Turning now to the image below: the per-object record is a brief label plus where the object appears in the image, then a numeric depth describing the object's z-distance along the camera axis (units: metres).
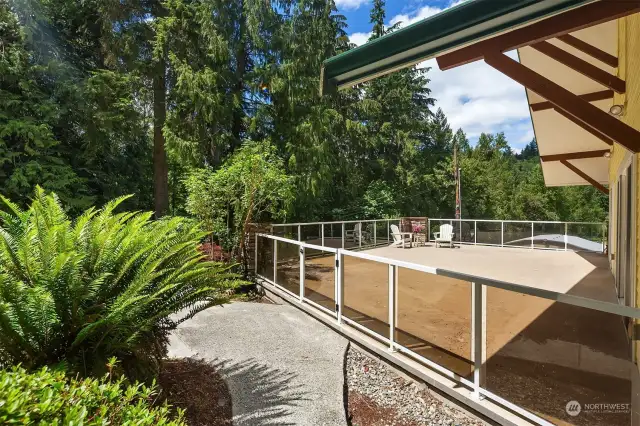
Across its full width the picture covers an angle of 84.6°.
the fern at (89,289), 2.10
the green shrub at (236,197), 7.38
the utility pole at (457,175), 24.86
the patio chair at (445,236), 13.11
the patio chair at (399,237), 13.12
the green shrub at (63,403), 1.15
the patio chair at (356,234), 12.39
